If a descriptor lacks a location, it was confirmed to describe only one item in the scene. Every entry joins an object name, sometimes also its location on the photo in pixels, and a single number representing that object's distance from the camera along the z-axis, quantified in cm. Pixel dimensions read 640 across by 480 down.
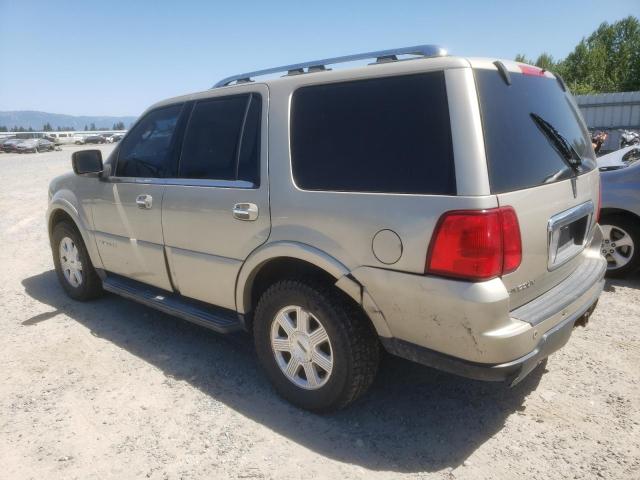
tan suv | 219
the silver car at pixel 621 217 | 490
